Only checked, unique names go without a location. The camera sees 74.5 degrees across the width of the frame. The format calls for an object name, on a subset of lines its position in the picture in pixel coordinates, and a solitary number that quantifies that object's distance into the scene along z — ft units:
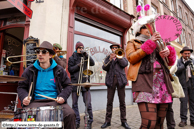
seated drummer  6.63
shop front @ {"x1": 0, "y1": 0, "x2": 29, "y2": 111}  15.25
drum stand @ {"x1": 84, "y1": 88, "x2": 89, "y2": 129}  7.11
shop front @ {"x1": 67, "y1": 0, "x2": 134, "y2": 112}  16.72
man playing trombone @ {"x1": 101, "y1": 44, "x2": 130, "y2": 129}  10.63
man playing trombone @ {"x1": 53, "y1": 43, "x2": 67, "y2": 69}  11.27
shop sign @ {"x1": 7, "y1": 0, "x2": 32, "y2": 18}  11.33
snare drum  4.41
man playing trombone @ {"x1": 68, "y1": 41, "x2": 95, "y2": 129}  10.58
